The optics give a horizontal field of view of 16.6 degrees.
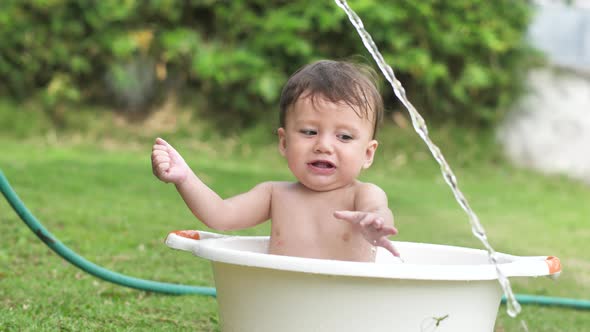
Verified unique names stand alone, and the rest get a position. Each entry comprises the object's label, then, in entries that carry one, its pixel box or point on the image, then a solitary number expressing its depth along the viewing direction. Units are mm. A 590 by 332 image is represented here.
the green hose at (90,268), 2738
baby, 2518
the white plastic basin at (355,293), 2314
